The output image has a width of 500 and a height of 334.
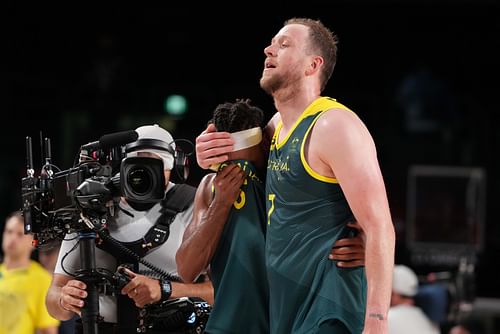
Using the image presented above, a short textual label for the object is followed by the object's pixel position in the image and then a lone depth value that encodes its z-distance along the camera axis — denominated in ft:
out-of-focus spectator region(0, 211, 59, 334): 40.16
